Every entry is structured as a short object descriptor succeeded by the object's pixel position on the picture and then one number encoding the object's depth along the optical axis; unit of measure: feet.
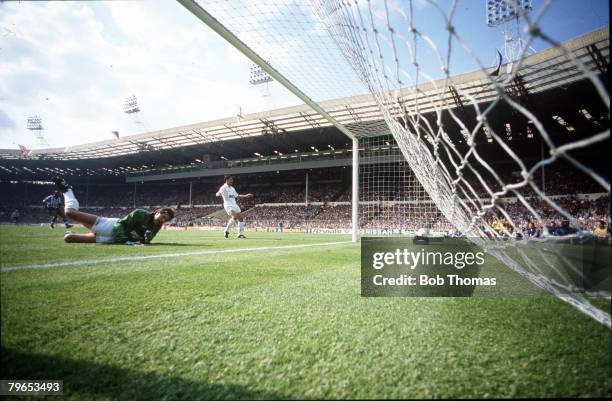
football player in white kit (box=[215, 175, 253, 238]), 26.68
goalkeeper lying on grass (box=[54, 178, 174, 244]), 12.60
